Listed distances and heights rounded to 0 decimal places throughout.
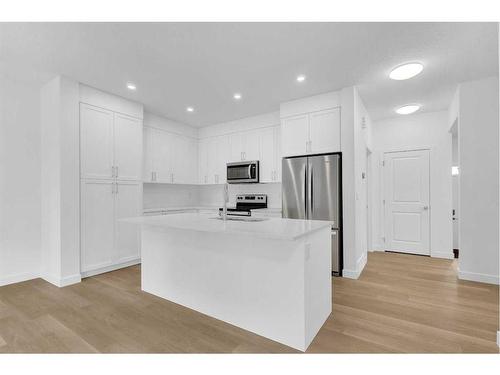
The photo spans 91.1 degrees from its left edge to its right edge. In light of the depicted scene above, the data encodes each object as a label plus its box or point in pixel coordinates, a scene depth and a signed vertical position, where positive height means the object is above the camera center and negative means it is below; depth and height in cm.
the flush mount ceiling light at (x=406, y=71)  276 +134
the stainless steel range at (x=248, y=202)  475 -32
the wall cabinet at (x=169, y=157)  453 +61
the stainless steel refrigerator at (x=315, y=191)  351 -7
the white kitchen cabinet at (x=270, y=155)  451 +59
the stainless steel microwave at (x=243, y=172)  462 +29
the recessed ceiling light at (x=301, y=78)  308 +139
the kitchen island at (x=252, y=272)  183 -75
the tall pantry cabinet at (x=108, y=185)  336 +5
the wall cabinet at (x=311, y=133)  360 +83
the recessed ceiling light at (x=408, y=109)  411 +133
